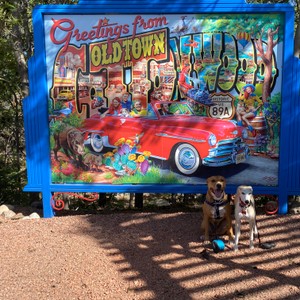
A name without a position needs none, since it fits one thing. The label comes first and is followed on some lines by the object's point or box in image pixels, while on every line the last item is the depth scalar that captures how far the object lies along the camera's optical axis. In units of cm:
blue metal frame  545
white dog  456
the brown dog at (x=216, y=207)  481
